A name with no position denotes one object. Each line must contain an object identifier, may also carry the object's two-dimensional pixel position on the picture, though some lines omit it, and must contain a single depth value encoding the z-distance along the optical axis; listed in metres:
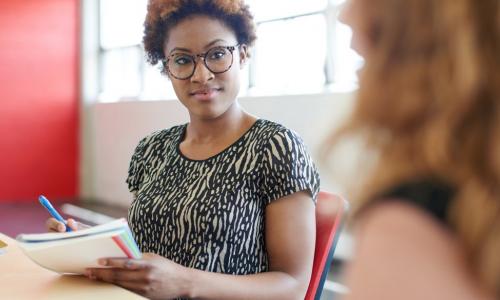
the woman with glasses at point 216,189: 1.22
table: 1.06
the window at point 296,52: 3.98
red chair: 1.27
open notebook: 0.99
